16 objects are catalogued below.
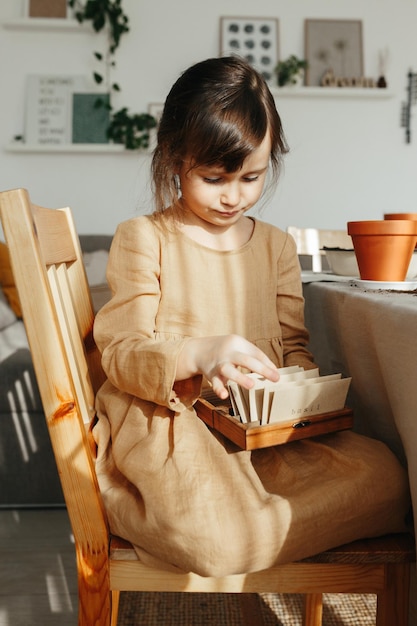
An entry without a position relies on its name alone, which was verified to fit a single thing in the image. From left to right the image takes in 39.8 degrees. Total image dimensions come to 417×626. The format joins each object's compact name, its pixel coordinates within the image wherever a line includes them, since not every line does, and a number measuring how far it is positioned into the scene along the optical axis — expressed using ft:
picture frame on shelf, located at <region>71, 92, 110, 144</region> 10.04
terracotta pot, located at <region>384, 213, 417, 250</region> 3.54
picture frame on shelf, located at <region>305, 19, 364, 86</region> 10.19
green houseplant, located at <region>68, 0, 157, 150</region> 9.77
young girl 2.09
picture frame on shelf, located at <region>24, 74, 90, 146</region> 10.00
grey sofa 5.81
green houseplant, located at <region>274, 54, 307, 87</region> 9.94
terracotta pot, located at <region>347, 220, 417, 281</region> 2.93
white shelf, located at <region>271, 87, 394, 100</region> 10.00
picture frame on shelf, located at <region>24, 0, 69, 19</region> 9.84
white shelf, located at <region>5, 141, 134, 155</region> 9.91
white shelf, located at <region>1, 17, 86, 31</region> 9.64
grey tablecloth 2.11
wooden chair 2.15
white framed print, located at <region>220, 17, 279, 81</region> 10.09
